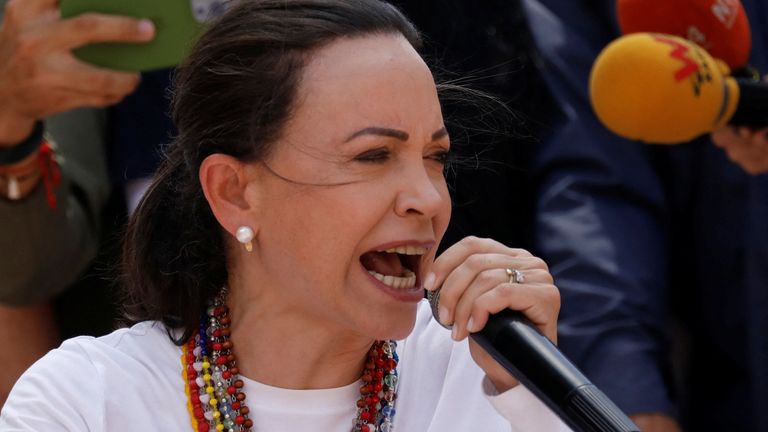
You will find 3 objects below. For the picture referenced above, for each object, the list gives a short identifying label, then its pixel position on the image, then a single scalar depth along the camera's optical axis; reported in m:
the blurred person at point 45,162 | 5.43
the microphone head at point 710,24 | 5.32
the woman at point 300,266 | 4.20
